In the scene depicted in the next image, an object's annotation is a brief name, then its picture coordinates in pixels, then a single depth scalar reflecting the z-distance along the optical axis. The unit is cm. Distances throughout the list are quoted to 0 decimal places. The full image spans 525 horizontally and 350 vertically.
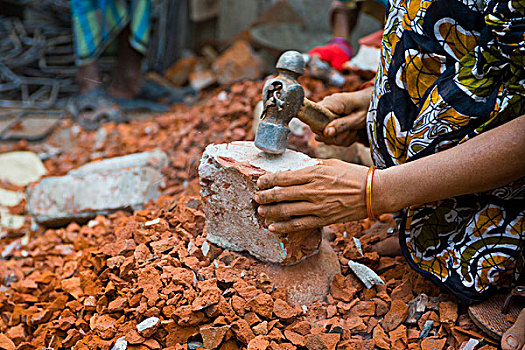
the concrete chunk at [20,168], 326
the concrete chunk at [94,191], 255
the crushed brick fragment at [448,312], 151
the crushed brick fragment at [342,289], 165
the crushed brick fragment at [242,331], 144
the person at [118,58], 415
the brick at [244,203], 155
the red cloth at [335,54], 338
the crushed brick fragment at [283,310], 153
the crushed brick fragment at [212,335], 144
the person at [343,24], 339
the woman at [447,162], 130
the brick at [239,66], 479
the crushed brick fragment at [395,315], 156
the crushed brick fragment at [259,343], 141
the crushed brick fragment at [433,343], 146
